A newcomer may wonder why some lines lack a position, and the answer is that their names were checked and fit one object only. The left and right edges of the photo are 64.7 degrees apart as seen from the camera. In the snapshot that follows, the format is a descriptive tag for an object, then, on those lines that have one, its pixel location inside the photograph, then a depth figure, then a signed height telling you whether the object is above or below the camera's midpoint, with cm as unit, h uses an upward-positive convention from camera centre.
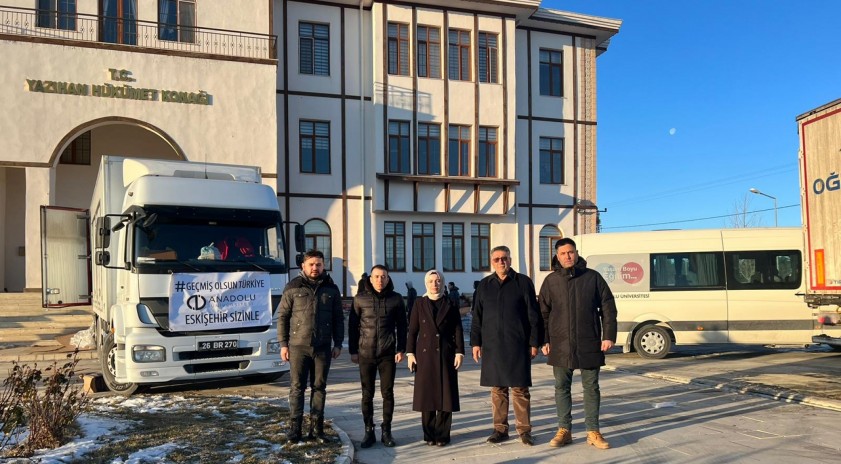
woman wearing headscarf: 650 -99
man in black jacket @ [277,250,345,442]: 644 -72
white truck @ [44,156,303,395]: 871 -17
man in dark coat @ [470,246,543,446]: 652 -82
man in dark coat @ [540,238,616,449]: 639 -74
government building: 1912 +487
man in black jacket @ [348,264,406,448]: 654 -80
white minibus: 1313 -71
